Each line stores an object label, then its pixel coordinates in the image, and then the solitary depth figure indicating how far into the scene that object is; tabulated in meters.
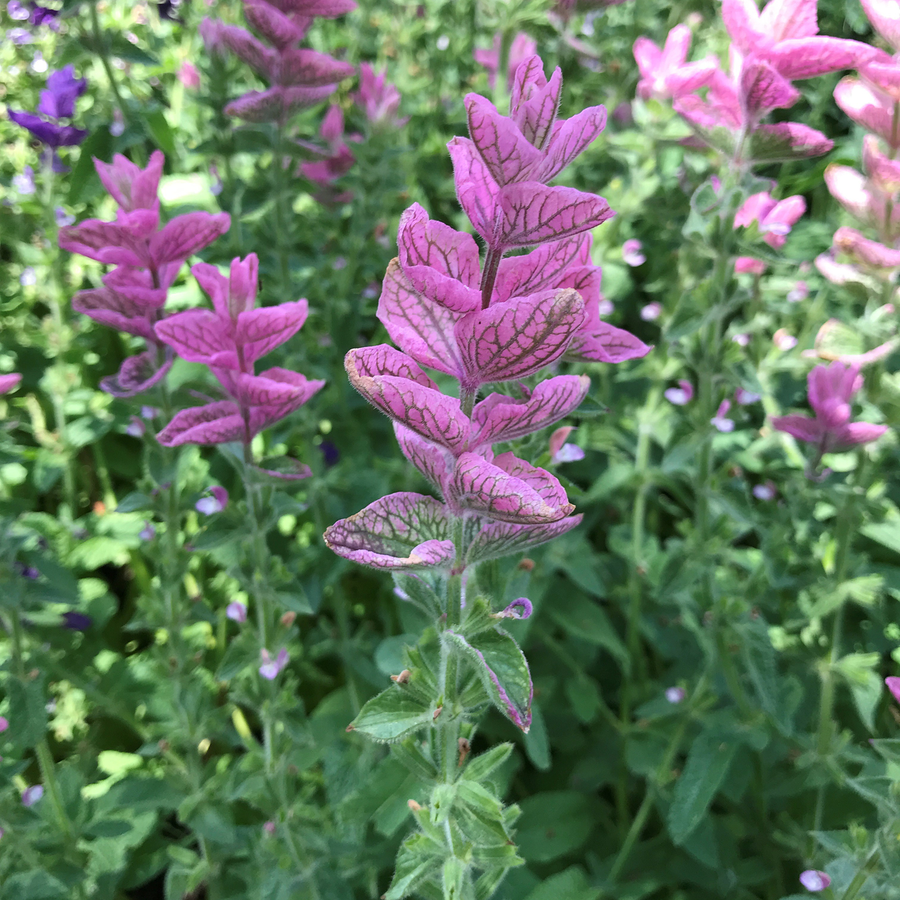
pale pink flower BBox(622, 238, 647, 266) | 0.51
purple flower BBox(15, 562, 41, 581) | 0.40
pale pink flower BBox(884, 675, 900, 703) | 0.30
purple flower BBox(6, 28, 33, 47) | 0.65
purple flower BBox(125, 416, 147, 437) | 0.37
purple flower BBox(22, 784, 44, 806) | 0.38
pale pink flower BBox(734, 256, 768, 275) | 0.43
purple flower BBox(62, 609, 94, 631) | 0.47
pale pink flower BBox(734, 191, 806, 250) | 0.41
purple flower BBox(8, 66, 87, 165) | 0.47
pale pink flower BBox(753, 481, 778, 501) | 0.54
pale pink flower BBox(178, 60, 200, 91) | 0.64
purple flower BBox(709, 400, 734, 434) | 0.39
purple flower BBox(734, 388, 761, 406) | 0.41
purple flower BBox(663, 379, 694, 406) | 0.41
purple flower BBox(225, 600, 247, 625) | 0.36
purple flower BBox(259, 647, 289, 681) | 0.35
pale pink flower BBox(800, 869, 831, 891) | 0.33
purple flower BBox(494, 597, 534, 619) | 0.24
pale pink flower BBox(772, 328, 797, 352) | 0.51
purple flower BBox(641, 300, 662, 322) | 0.50
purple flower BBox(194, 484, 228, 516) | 0.34
